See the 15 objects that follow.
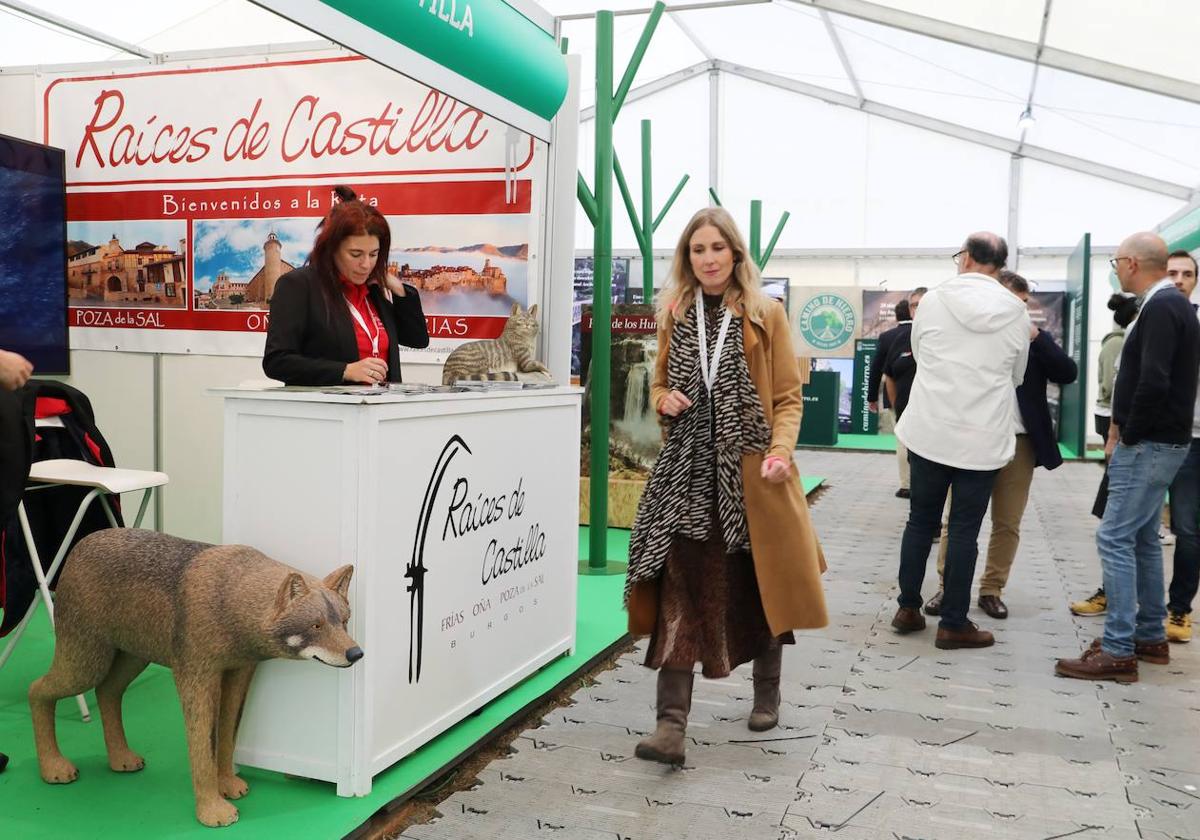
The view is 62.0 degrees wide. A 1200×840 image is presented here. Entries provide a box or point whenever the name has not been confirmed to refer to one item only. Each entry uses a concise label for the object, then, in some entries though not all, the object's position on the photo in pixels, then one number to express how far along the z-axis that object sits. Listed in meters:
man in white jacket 3.71
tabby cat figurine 3.66
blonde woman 2.60
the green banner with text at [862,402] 14.17
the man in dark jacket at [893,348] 6.41
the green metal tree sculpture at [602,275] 4.84
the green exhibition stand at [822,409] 12.76
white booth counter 2.32
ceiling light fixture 11.02
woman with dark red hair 2.67
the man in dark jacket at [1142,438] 3.33
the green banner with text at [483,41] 2.52
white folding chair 2.88
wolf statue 2.11
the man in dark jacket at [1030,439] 4.13
